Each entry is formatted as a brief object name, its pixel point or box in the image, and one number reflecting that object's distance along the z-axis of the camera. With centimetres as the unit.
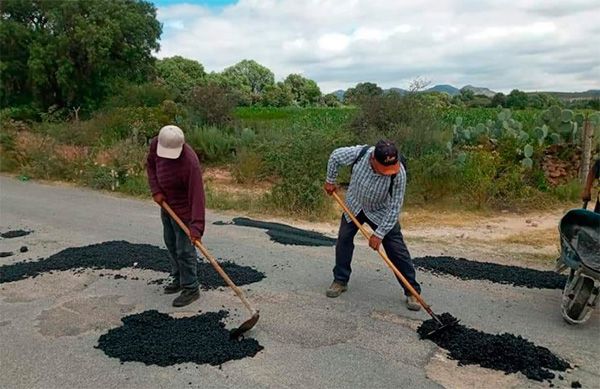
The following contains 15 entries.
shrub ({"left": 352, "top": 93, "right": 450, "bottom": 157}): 1205
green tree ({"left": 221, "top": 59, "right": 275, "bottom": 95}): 6094
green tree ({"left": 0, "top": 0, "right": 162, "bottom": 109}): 2377
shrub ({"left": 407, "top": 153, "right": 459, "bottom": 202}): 1085
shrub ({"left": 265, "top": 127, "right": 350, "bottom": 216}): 970
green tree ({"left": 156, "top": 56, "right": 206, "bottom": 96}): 5086
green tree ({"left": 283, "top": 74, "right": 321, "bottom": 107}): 5381
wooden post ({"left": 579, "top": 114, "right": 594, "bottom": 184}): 1121
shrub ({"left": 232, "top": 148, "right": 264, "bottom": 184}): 1316
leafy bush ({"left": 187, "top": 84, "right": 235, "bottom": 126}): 1719
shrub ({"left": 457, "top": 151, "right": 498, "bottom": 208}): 1041
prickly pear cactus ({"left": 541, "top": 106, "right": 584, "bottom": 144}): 1204
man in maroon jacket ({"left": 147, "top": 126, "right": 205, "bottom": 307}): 476
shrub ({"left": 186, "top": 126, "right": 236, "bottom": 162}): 1508
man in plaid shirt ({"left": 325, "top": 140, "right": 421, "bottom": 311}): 474
